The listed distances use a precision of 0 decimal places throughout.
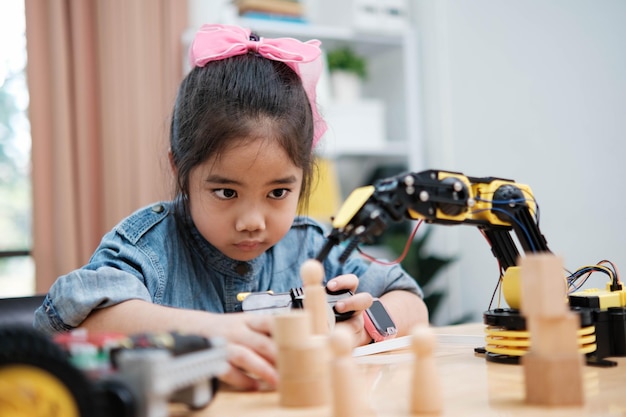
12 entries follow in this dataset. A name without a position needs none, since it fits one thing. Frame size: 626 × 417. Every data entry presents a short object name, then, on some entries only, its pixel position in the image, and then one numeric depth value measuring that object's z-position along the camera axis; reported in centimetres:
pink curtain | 230
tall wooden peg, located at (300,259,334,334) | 71
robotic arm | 69
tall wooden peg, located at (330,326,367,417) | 52
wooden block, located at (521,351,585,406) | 56
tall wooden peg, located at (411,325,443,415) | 55
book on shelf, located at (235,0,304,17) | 244
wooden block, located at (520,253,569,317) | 55
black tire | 43
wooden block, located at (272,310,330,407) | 57
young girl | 100
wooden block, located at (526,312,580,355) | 56
